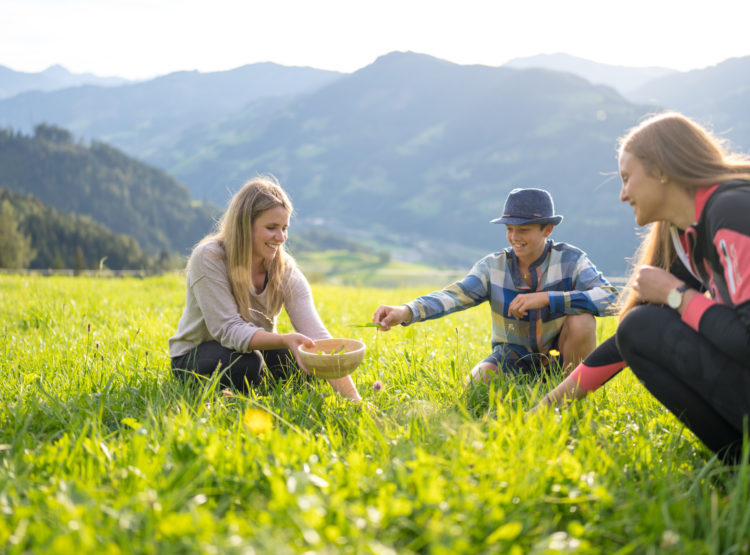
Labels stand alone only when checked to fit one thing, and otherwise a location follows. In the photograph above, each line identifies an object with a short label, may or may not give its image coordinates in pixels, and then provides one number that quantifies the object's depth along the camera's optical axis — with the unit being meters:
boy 3.54
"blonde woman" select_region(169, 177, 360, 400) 3.65
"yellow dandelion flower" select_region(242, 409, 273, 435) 2.56
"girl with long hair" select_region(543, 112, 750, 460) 2.16
